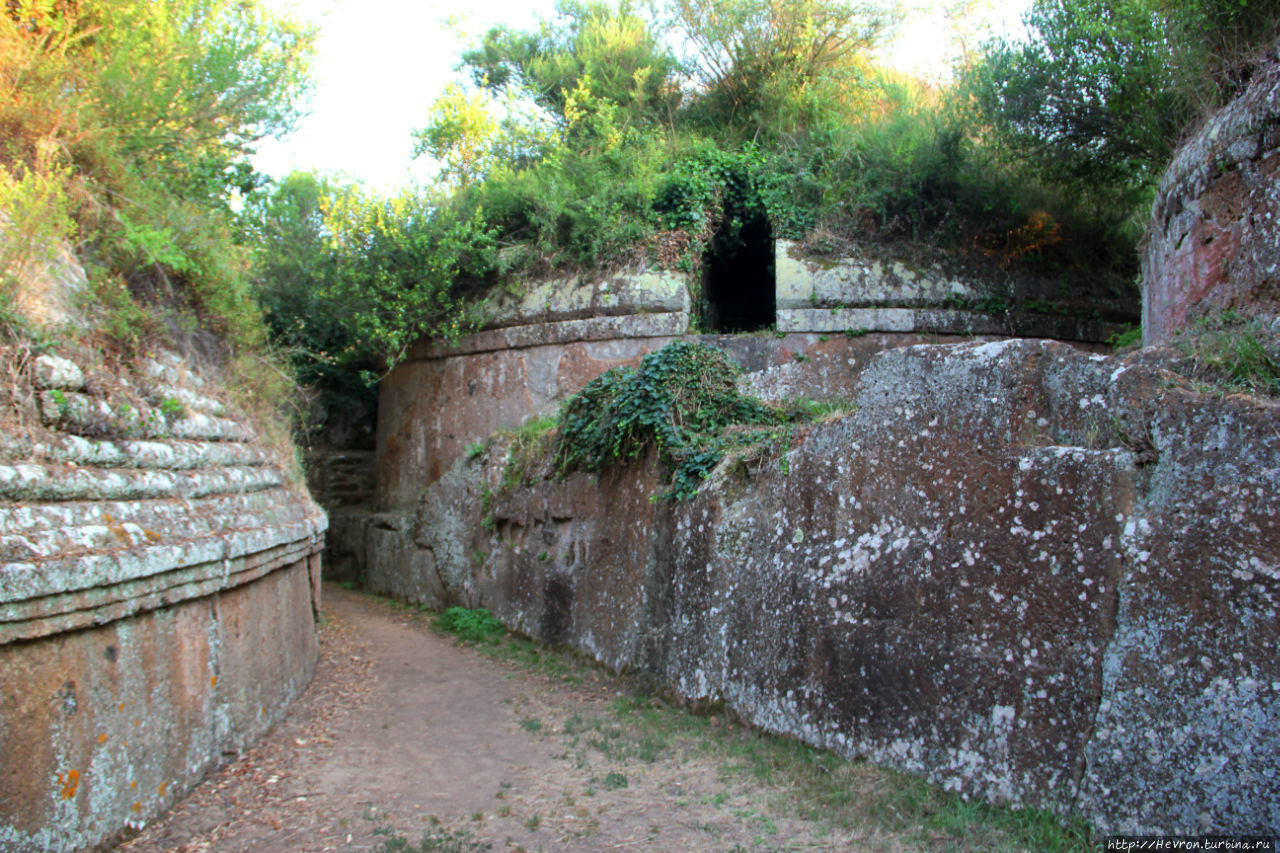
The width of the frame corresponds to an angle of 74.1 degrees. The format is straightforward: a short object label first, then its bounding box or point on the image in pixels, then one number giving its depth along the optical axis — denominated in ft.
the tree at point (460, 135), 40.37
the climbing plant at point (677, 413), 21.16
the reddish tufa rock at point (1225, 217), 15.94
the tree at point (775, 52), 44.24
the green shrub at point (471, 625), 28.32
